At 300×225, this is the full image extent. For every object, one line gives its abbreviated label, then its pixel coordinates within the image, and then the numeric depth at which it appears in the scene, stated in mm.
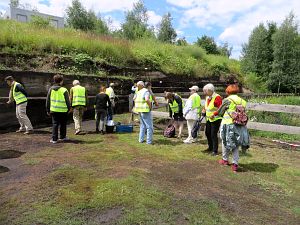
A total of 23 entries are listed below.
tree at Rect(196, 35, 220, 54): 29080
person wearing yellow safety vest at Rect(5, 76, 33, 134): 6945
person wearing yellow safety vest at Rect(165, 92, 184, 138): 7161
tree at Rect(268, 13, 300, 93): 23757
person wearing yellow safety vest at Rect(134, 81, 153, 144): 6242
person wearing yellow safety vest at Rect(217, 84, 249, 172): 4594
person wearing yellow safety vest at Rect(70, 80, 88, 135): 7123
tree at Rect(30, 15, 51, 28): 12616
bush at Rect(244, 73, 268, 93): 22525
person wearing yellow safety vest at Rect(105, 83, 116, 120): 9025
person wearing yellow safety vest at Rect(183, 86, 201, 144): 6469
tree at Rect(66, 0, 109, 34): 26827
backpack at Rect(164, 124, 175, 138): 7301
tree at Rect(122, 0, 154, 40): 24404
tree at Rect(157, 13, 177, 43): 30415
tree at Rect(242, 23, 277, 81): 25141
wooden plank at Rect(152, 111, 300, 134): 6172
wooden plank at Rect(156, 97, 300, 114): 6303
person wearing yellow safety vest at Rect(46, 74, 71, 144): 6210
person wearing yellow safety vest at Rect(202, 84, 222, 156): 5442
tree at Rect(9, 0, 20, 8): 36244
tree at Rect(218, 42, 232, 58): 46447
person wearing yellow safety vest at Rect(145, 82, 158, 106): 6959
